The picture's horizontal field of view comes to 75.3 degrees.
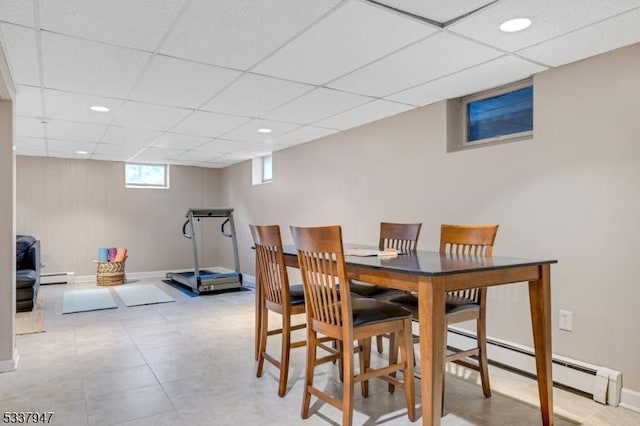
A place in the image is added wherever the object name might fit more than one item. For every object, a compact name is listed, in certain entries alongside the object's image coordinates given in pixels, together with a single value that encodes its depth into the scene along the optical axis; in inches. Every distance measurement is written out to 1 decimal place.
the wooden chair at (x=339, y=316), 79.0
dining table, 69.2
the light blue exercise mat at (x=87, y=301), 200.4
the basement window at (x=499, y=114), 125.9
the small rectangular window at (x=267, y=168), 268.5
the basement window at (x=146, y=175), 303.8
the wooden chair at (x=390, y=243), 117.0
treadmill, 241.8
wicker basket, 265.7
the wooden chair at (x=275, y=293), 102.1
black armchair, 188.4
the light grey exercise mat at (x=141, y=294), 217.2
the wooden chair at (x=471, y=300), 94.5
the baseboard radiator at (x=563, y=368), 98.1
